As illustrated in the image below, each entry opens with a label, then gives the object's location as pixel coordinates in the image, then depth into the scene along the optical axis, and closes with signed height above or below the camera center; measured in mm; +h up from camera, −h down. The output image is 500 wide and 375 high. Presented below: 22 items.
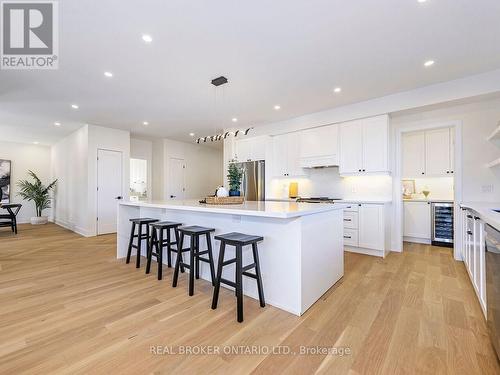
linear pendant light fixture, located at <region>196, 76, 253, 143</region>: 3237 +1522
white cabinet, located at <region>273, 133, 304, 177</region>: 4965 +706
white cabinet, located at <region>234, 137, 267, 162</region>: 5402 +938
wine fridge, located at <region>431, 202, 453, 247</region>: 4328 -697
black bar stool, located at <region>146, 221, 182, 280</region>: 2807 -730
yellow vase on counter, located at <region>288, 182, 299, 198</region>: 5239 -64
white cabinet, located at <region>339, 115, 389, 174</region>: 3859 +733
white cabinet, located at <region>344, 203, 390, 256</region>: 3721 -691
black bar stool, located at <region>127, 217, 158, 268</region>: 3204 -710
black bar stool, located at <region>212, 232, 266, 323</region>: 1912 -699
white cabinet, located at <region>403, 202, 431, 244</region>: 4590 -706
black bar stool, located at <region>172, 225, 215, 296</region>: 2359 -675
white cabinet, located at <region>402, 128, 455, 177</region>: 4691 +723
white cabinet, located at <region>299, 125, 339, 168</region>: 4414 +816
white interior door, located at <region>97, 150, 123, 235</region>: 5605 +4
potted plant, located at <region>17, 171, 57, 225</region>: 7180 -215
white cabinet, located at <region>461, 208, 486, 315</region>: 1947 -649
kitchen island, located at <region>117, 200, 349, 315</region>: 2012 -593
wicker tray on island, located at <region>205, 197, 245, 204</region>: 2764 -157
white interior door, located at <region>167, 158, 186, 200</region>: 7180 +293
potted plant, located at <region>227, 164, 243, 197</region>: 2928 +80
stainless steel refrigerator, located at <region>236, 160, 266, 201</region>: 5391 +172
